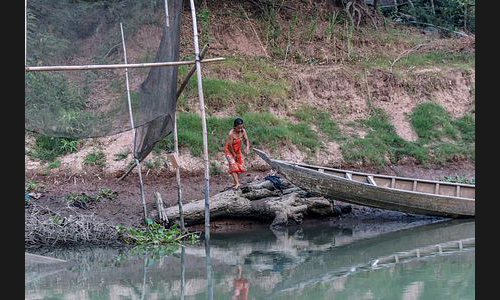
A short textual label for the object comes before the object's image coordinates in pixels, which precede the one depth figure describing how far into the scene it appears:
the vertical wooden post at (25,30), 8.51
